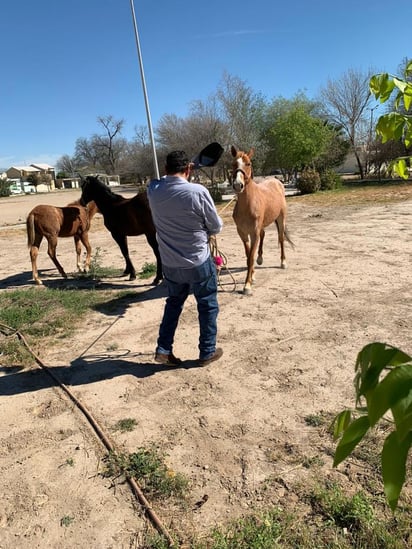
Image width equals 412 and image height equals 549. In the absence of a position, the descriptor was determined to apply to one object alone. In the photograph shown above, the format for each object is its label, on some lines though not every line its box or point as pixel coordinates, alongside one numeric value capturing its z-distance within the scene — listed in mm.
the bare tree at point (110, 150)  81375
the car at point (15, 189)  73812
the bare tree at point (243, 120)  31844
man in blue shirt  3586
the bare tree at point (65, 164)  95800
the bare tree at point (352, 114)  36438
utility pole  18312
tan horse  5793
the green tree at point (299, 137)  27016
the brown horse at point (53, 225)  7590
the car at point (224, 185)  30547
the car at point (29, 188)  77981
